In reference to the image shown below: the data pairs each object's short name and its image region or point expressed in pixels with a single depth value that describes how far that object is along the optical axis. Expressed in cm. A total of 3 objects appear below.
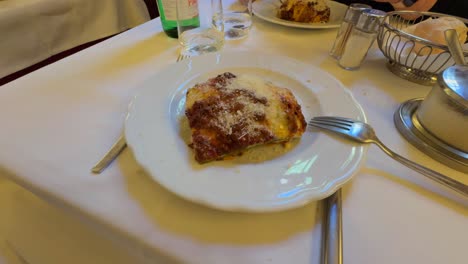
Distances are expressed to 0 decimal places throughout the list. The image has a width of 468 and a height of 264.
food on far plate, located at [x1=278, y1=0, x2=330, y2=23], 86
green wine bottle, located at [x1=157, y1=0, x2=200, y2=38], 78
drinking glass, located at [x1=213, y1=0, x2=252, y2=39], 86
